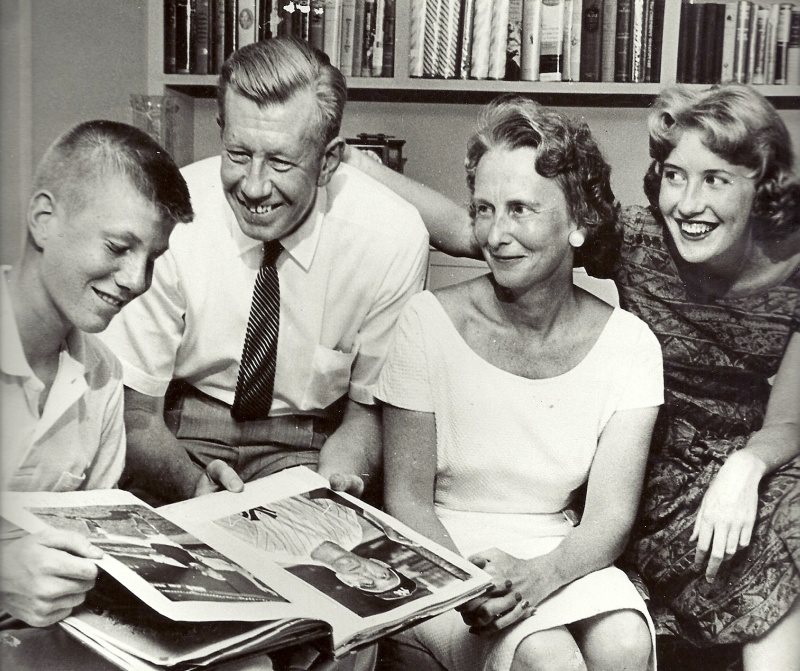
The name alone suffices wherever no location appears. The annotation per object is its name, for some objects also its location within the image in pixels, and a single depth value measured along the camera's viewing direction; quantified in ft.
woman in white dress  4.33
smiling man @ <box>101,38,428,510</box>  4.39
